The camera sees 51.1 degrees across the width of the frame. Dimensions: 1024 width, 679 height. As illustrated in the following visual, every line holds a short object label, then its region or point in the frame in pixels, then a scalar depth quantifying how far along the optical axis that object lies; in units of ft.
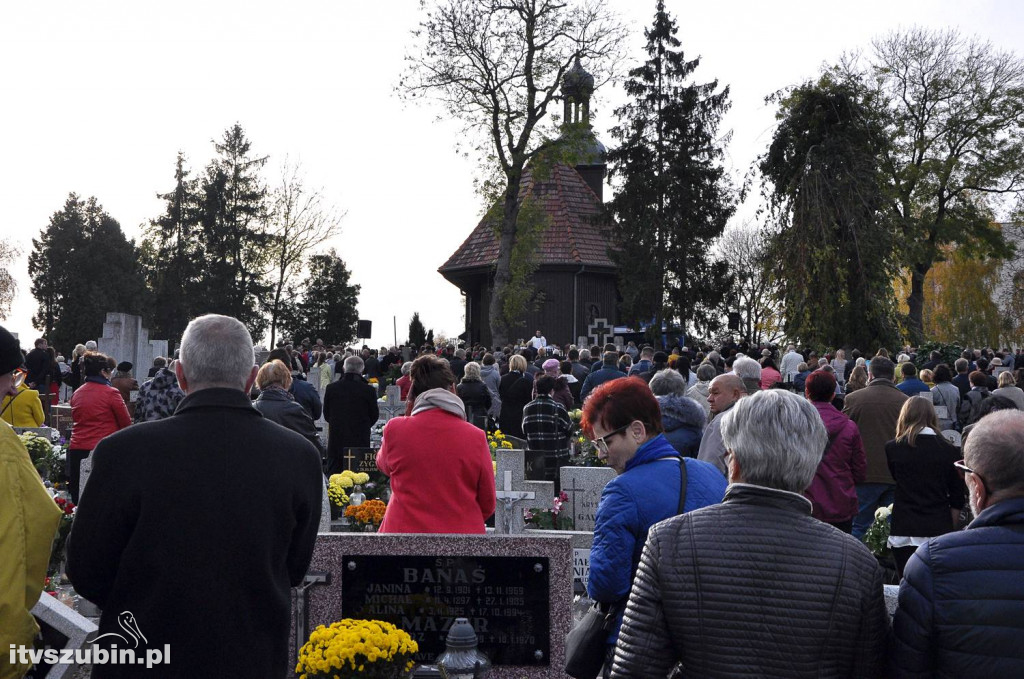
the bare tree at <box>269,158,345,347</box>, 175.42
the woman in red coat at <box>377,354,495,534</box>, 18.47
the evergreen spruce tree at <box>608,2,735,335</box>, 140.97
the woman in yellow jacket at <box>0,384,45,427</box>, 39.91
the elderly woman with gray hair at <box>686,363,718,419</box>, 40.63
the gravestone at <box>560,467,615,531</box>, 32.63
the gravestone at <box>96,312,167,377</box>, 90.27
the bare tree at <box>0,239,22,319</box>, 225.35
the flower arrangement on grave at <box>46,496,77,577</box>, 23.79
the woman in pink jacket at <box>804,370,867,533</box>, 25.94
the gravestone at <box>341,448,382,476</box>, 39.45
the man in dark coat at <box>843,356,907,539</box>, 31.24
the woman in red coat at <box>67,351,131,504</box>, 36.32
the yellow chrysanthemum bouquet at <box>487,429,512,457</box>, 41.22
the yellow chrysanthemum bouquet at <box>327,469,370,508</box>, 33.99
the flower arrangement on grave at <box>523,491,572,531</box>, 32.14
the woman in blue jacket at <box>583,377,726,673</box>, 13.05
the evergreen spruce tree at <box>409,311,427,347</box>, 201.67
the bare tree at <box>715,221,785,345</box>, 91.45
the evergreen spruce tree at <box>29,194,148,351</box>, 194.80
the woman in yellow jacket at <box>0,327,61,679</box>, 11.03
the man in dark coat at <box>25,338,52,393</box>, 68.54
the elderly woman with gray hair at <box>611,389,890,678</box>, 9.98
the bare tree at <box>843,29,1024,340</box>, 145.79
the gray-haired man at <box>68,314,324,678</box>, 10.69
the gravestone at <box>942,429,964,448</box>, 41.94
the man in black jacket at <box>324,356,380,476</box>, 45.27
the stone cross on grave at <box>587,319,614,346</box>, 145.59
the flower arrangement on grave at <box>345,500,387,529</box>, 29.32
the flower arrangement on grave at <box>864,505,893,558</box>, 27.78
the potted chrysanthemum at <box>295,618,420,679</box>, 14.39
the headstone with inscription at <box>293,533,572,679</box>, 16.66
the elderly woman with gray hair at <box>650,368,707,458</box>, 26.86
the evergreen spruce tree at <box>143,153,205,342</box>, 195.42
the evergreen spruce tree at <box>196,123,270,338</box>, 188.34
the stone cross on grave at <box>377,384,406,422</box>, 61.16
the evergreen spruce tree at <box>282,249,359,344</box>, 174.50
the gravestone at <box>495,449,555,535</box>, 30.60
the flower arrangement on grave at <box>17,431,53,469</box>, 33.58
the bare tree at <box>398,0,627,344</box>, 107.55
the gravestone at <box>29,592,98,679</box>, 12.50
